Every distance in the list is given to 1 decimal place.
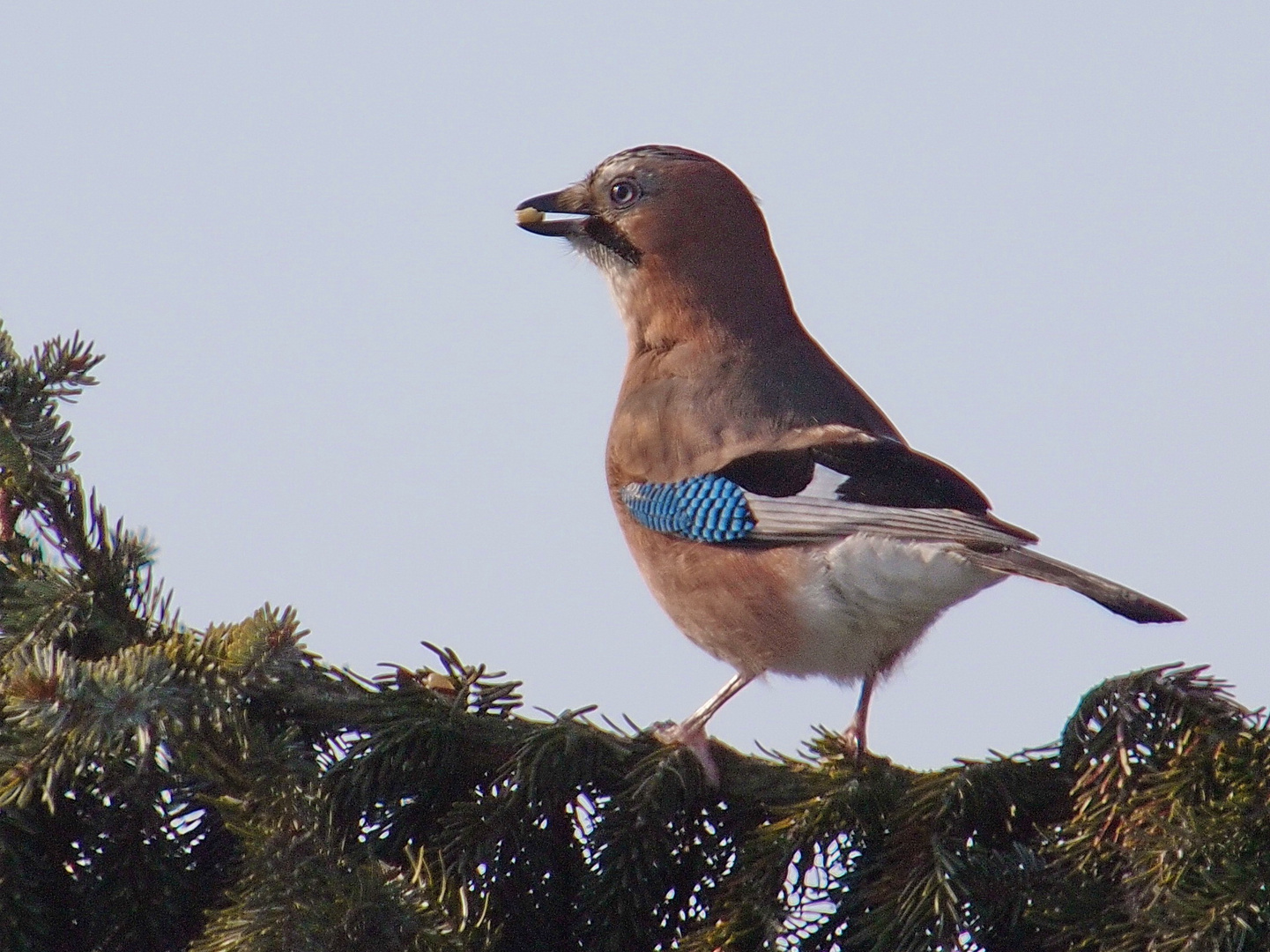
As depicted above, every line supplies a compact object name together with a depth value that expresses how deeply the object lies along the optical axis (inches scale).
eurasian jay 352.9
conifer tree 279.8
